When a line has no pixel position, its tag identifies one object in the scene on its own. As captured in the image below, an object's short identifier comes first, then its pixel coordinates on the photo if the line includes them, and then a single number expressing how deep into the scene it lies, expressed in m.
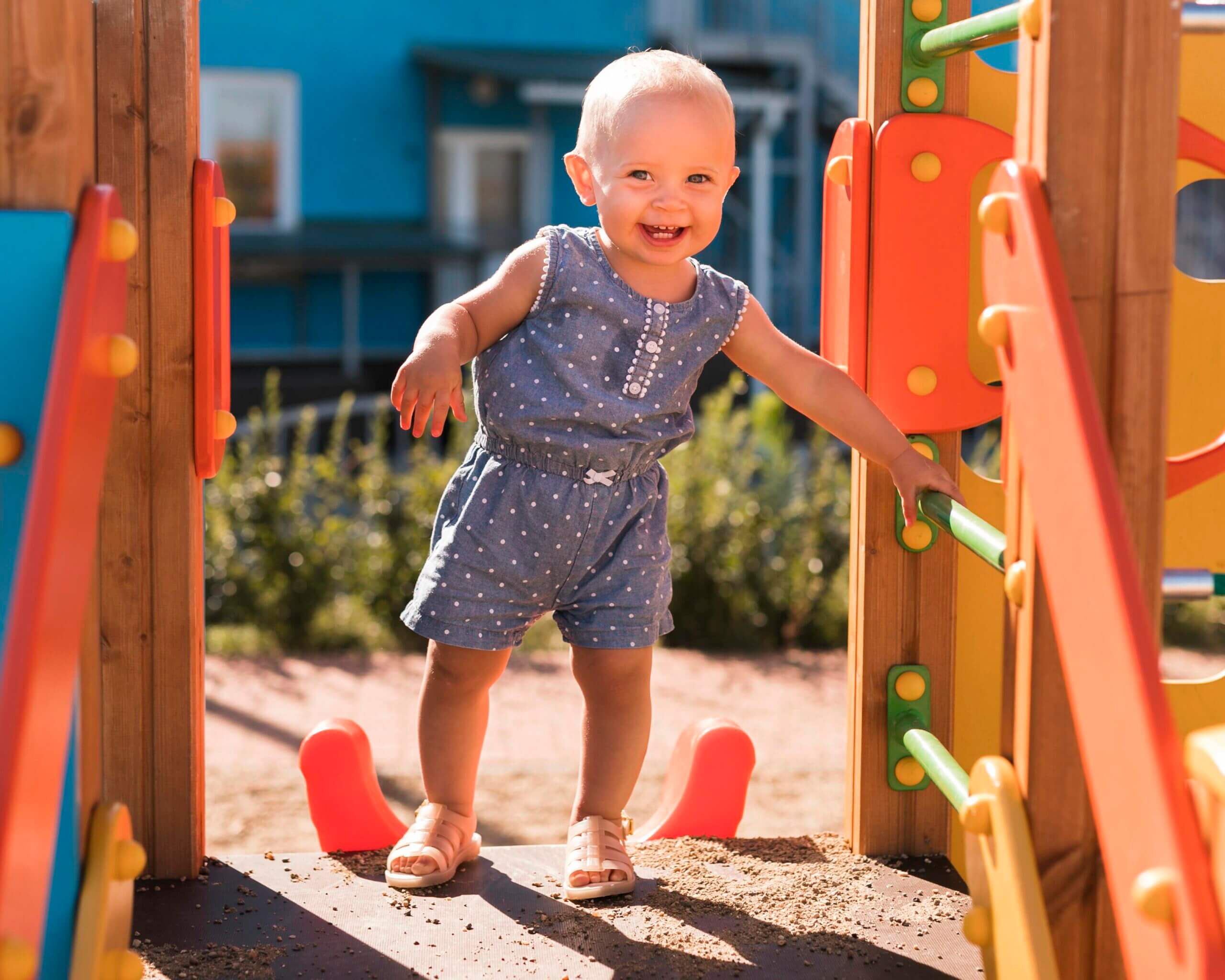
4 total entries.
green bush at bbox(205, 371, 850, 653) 5.60
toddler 2.06
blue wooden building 12.14
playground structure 1.18
